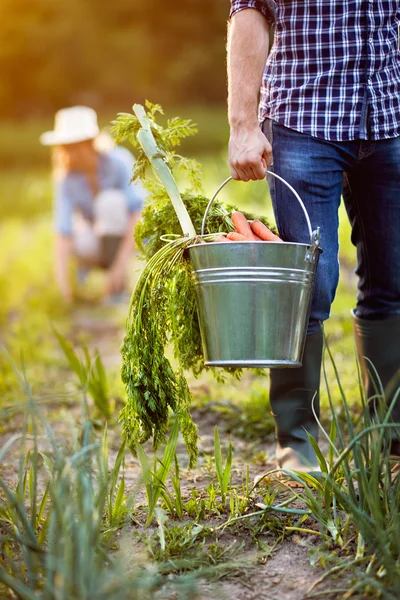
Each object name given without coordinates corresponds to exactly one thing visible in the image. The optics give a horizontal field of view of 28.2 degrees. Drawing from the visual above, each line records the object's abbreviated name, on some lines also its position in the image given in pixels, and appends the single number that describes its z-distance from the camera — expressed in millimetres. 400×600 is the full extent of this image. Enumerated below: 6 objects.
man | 2115
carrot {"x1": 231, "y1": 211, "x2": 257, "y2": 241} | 2115
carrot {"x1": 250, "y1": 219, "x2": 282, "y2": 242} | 2086
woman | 5730
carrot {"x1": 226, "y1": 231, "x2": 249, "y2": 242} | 2029
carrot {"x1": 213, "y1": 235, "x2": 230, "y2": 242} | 2038
